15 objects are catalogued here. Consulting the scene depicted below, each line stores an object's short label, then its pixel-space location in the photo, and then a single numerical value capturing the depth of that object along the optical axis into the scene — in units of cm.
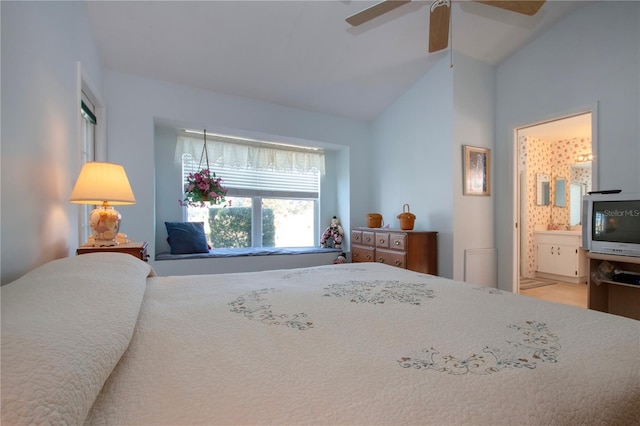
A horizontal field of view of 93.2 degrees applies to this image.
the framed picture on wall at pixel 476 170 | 341
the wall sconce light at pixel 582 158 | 486
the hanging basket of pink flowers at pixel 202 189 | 356
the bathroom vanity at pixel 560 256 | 441
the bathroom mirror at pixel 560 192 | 518
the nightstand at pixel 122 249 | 183
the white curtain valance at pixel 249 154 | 376
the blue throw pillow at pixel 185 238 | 344
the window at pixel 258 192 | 390
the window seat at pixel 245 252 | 330
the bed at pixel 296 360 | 47
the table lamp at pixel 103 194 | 174
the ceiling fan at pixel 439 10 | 190
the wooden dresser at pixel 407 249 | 331
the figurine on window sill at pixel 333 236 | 440
